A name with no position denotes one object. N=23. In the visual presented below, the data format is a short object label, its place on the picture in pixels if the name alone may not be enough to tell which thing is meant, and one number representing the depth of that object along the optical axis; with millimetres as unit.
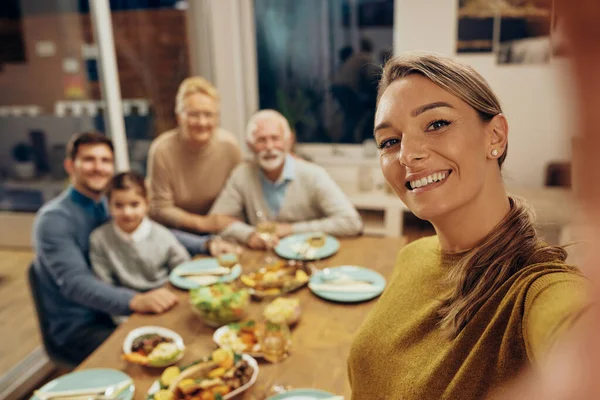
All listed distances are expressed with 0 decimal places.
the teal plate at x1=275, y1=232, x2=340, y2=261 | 2002
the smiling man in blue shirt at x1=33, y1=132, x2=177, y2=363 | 1845
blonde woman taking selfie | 691
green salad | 1474
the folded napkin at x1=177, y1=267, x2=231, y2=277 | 1860
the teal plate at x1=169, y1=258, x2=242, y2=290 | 1775
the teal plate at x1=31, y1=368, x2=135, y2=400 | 1239
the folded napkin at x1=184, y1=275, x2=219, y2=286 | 1788
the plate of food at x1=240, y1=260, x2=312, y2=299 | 1705
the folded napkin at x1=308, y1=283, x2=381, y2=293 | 1679
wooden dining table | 1249
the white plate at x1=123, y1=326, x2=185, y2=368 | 1365
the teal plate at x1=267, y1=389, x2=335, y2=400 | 1164
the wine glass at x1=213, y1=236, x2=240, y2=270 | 1860
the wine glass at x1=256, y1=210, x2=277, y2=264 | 2121
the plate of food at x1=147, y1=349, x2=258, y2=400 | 1142
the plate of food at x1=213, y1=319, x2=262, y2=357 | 1353
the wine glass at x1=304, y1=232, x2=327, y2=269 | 2037
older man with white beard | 2525
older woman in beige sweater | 2861
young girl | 1991
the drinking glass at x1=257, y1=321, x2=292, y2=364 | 1316
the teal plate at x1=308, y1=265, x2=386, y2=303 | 1634
